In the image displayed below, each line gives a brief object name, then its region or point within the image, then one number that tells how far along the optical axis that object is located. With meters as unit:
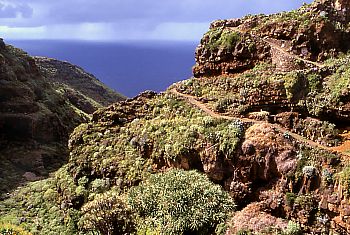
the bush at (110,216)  21.48
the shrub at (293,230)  17.38
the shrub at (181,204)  19.25
